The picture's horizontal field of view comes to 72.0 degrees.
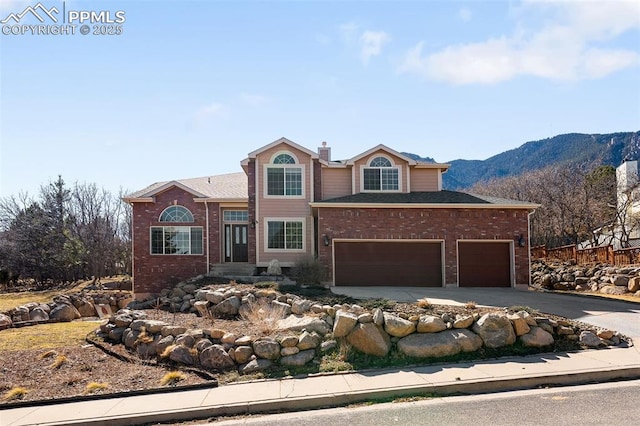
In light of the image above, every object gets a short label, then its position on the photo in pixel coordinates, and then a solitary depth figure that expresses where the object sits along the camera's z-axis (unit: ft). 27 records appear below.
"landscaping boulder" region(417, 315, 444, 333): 29.78
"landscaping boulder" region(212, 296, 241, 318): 39.27
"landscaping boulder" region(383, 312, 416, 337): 29.76
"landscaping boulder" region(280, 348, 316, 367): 28.09
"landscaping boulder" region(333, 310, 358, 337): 29.76
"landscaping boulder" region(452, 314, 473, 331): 30.21
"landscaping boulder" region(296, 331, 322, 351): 29.01
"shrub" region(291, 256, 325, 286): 56.44
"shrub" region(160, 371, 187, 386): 25.91
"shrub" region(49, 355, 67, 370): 29.27
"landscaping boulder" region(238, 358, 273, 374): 27.58
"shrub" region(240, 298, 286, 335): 32.58
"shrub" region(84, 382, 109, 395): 25.25
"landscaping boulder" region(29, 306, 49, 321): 54.85
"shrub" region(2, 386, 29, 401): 25.02
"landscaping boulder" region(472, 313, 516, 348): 29.55
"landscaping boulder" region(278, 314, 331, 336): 30.76
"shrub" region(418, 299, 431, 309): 34.55
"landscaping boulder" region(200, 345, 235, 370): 28.27
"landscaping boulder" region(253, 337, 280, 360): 28.45
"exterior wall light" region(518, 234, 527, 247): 60.75
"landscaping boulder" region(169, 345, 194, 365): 28.95
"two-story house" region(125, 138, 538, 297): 60.03
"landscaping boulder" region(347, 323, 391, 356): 28.76
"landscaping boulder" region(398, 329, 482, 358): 28.58
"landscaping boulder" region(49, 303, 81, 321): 54.60
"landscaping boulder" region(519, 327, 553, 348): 29.68
